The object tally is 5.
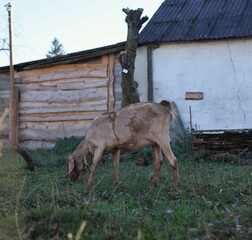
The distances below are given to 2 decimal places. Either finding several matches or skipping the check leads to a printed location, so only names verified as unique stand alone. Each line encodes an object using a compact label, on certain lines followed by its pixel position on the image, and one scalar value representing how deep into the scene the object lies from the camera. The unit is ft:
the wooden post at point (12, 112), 57.77
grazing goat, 28.43
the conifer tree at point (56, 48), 186.57
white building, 48.78
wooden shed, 53.78
